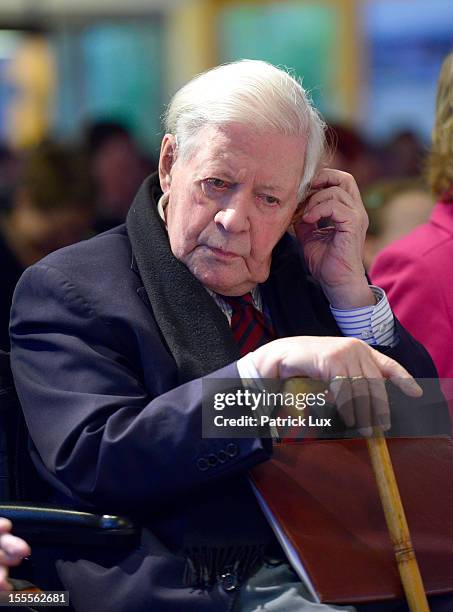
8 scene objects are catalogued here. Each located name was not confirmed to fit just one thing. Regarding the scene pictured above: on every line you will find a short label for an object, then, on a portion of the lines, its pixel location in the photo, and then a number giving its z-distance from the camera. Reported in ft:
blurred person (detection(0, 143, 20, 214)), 50.82
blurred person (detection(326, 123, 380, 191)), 45.04
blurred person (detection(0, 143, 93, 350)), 33.85
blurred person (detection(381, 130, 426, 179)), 53.56
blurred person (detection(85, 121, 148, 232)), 45.75
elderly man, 14.49
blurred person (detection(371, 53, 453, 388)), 20.14
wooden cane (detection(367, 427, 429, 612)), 14.42
